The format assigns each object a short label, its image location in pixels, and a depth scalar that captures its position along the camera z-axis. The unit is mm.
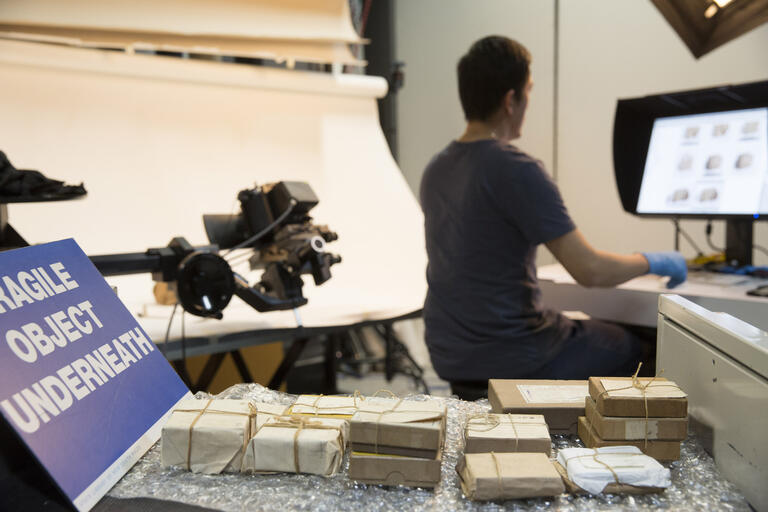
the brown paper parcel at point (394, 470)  710
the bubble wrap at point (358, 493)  681
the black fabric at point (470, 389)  1468
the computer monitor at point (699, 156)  1620
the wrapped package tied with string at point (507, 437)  752
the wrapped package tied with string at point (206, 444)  749
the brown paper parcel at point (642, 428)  758
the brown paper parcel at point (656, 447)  765
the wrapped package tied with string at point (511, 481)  671
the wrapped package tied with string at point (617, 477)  689
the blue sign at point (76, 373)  669
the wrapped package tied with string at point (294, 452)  735
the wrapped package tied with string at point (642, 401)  751
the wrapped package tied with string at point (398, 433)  708
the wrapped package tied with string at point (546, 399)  847
